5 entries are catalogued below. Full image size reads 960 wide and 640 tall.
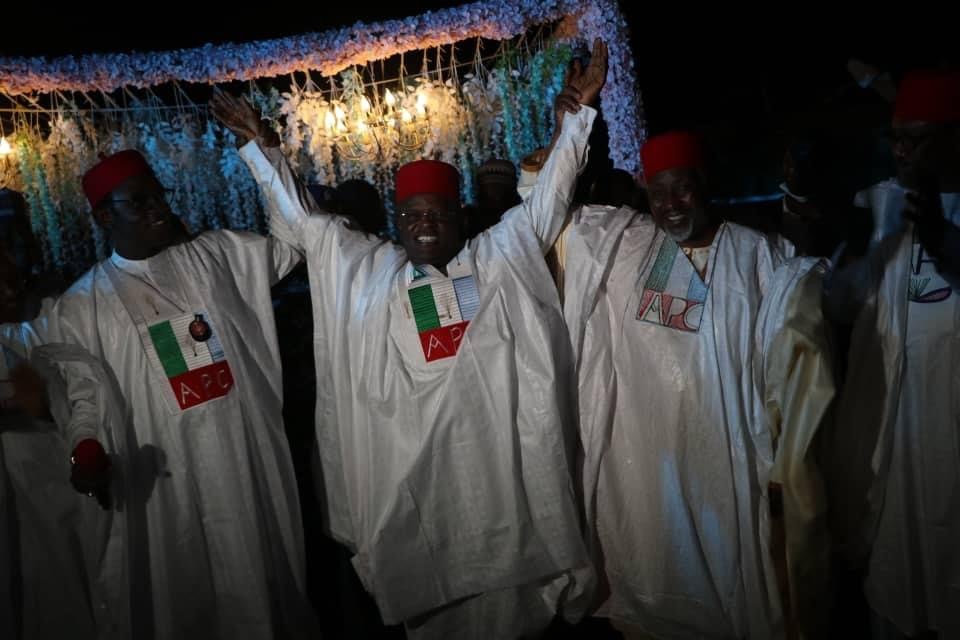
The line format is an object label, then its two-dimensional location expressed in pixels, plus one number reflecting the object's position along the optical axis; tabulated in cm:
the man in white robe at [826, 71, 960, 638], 239
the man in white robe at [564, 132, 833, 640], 246
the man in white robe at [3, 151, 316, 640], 290
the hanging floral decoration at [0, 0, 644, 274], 467
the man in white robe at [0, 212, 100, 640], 293
